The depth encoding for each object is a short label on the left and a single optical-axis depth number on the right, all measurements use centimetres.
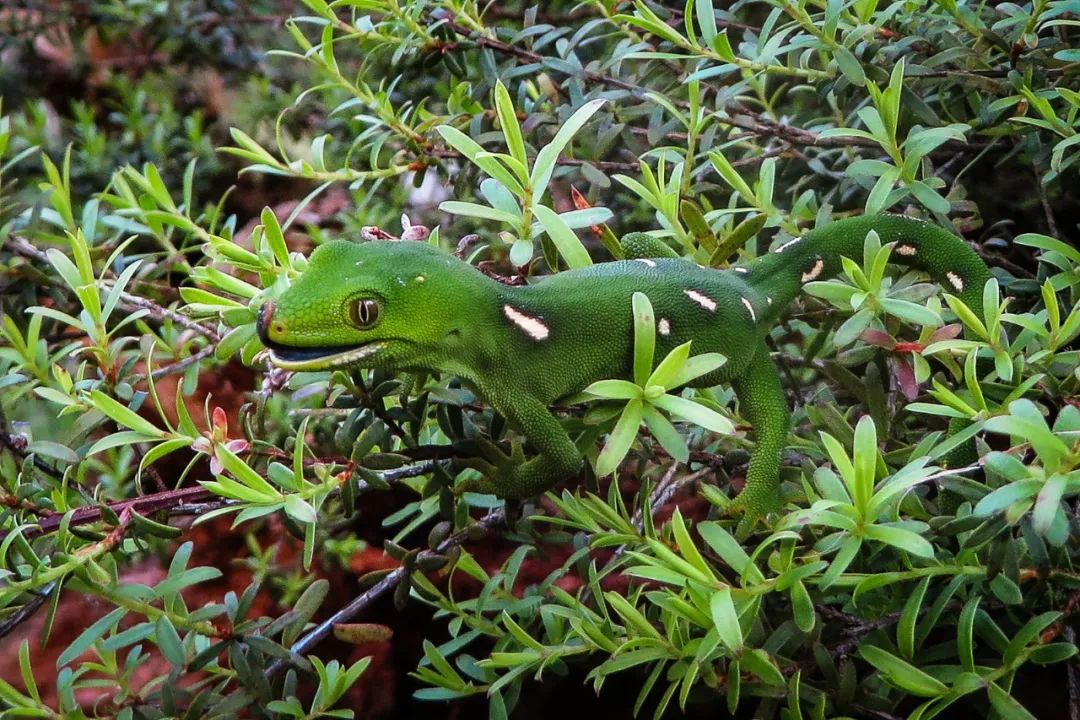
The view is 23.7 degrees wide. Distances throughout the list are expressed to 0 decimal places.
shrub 34
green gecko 34
